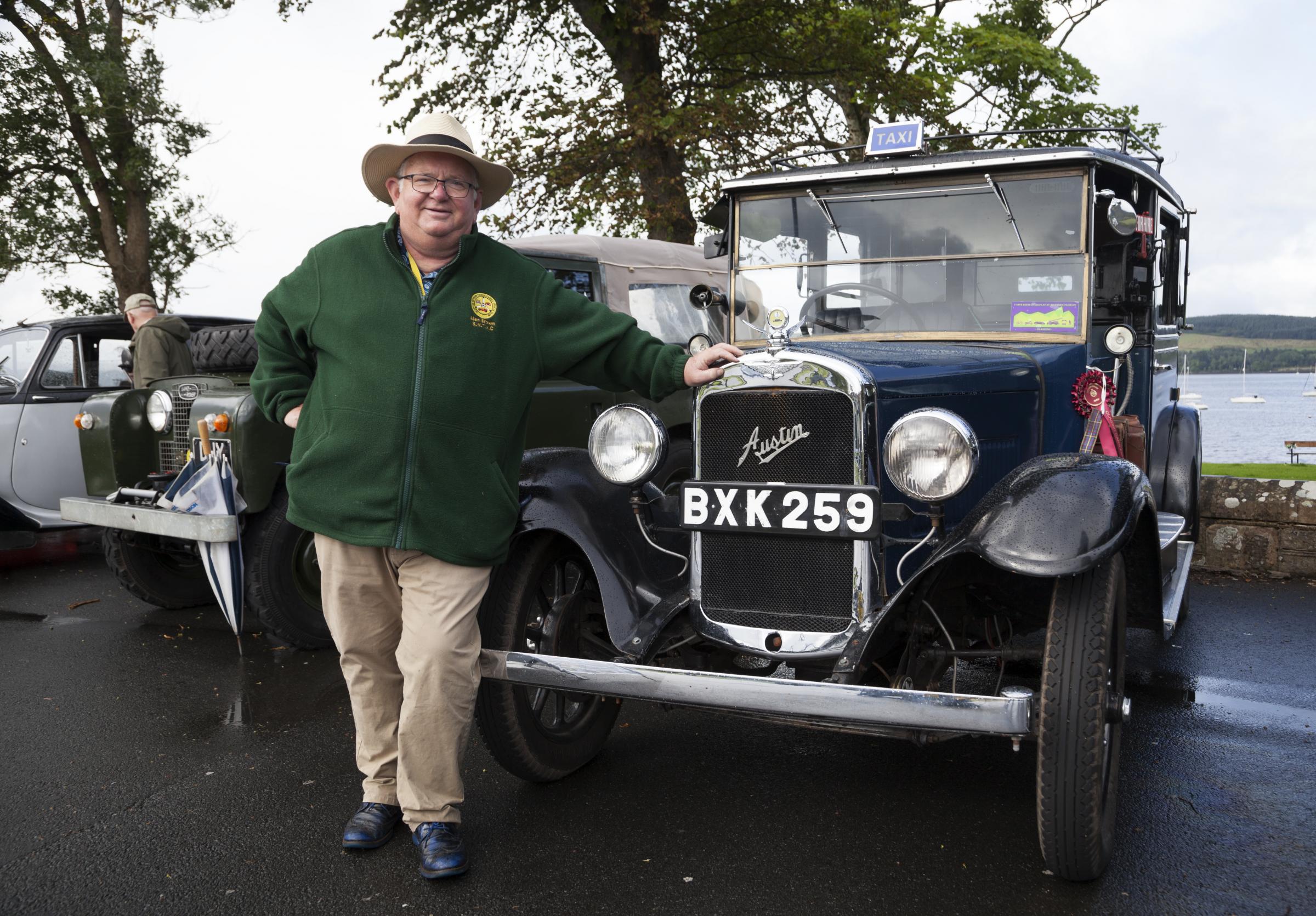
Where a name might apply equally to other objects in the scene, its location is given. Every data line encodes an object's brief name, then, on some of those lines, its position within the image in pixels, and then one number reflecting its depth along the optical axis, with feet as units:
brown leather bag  13.03
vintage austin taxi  8.27
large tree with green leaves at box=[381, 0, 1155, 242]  39.96
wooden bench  53.06
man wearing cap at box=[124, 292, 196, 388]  20.93
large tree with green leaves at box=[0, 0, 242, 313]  36.09
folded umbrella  15.69
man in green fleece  8.86
